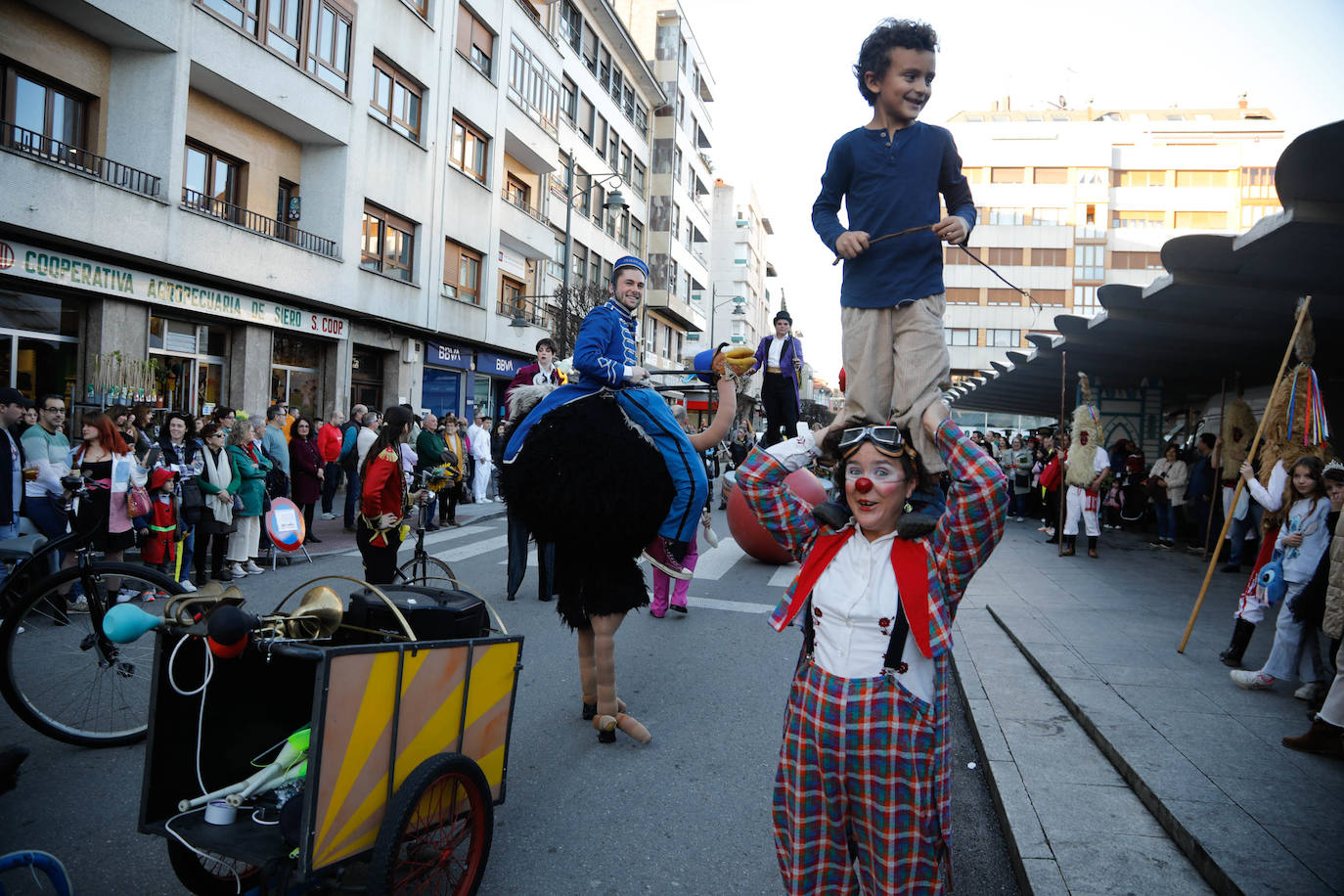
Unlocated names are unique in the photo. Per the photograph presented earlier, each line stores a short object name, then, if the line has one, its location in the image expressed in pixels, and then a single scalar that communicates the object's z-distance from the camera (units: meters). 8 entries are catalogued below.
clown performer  2.29
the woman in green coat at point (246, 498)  9.05
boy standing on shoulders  2.79
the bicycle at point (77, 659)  3.99
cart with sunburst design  2.40
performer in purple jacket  8.21
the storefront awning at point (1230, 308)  5.73
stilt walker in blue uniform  4.19
